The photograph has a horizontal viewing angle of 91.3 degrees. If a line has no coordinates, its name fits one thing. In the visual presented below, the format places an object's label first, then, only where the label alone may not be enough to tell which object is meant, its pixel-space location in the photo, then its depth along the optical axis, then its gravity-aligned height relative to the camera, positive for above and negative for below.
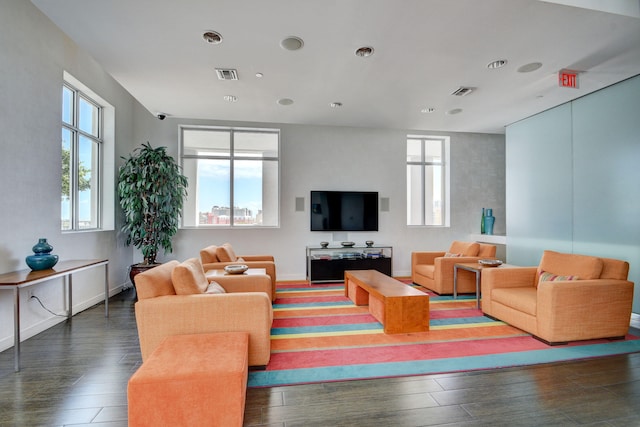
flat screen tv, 6.19 +0.09
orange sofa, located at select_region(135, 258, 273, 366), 2.33 -0.73
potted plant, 4.87 +0.27
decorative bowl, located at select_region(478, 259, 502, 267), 4.31 -0.66
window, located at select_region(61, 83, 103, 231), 4.14 +0.80
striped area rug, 2.51 -1.25
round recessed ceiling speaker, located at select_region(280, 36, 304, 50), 3.00 +1.69
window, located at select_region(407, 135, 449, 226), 6.78 +0.75
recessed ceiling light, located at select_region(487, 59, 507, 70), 3.42 +1.69
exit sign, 3.68 +1.61
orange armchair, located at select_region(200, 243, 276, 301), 4.32 -0.65
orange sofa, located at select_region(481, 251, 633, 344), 2.97 -0.87
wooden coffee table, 3.28 -1.00
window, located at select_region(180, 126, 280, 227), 6.01 +0.78
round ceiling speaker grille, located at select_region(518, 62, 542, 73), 3.48 +1.68
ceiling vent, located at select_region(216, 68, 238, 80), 3.63 +1.69
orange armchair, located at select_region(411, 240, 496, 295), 4.88 -0.85
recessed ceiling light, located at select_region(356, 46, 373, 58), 3.17 +1.69
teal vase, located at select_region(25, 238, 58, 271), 3.05 -0.42
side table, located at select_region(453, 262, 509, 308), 4.20 -0.77
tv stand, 5.78 -0.86
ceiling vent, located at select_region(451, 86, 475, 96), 4.16 +1.69
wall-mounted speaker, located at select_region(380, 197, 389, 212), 6.48 +0.23
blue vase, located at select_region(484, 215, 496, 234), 6.56 -0.16
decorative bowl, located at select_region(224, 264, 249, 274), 3.77 -0.65
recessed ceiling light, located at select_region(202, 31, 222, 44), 2.90 +1.68
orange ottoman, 1.63 -0.95
